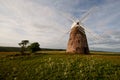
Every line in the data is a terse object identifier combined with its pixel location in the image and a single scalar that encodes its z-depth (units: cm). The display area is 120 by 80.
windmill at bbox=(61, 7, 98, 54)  2200
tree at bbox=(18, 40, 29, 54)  2769
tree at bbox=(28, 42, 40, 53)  2587
